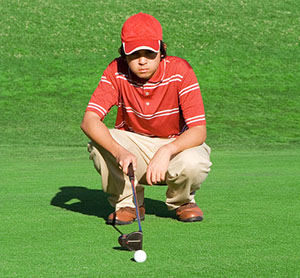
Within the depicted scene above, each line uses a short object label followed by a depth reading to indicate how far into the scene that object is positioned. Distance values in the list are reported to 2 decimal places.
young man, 10.25
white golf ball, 7.83
